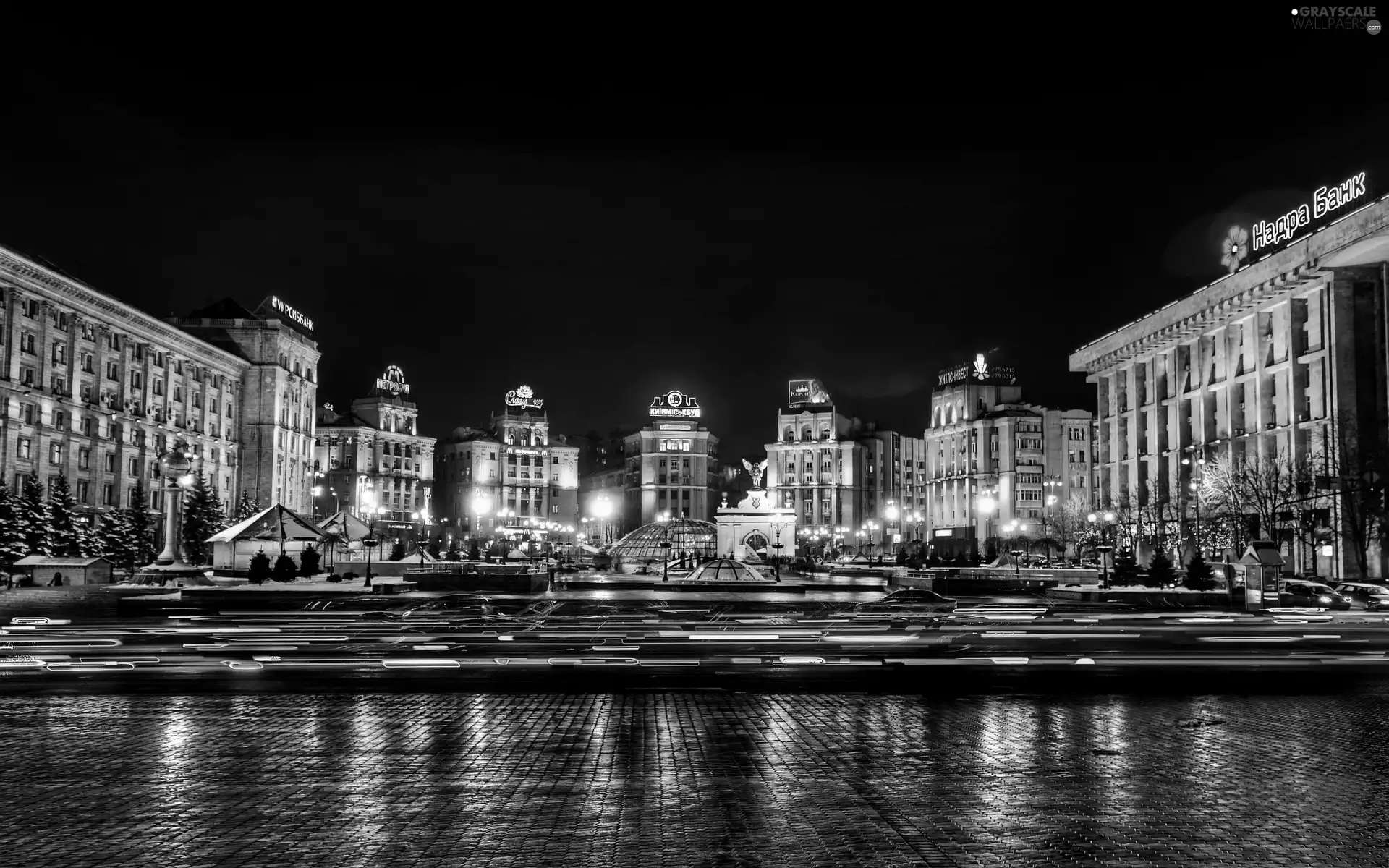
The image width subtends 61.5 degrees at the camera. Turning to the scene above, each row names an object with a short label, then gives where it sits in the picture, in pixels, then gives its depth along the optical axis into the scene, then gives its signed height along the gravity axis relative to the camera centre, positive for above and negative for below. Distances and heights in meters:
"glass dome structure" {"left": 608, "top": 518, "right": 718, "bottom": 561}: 97.69 -1.72
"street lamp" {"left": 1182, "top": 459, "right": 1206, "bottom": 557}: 78.06 +2.55
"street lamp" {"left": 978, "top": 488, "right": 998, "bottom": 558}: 128.25 +1.81
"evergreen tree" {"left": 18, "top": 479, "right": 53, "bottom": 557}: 64.81 -0.12
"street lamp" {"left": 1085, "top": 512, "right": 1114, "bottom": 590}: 91.94 -0.44
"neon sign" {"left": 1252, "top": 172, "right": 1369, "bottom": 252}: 70.25 +19.69
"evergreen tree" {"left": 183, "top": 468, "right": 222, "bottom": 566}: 84.69 +0.35
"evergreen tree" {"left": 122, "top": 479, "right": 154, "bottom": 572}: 73.16 -0.62
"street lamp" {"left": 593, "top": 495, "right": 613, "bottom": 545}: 156.18 +2.09
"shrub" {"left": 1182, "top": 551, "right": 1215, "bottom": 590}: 43.31 -2.02
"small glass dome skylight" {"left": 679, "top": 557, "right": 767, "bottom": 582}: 58.44 -2.63
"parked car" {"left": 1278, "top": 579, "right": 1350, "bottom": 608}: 37.84 -2.53
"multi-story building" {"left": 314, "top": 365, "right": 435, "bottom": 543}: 163.62 +8.86
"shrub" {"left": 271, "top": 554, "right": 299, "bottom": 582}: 48.84 -2.02
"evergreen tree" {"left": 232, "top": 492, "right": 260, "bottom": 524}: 95.12 +1.15
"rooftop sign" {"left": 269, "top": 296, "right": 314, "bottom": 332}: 124.94 +22.98
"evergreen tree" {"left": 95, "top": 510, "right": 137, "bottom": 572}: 70.88 -1.10
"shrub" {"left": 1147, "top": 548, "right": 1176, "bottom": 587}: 47.62 -2.20
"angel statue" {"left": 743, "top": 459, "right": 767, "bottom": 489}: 95.06 +3.90
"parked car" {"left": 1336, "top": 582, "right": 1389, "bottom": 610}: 37.34 -2.46
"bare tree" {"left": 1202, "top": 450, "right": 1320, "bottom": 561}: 68.62 +1.87
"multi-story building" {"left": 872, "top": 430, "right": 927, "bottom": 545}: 190.00 +1.07
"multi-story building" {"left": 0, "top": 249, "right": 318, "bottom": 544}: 78.44 +10.23
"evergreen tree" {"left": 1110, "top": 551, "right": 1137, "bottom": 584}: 51.38 -2.35
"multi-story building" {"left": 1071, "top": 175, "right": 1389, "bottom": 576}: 69.88 +10.72
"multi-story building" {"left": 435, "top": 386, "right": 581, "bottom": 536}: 191.25 +7.91
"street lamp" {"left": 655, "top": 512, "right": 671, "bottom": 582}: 89.43 -1.31
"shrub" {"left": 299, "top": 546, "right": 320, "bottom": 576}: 52.22 -1.78
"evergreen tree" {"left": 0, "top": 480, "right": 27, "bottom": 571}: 62.00 -0.61
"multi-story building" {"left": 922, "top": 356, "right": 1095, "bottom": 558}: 158.38 +8.43
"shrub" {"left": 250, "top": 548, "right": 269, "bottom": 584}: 47.88 -1.97
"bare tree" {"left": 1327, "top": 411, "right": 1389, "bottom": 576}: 63.09 +2.06
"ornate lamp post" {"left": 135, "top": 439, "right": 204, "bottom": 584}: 58.41 +1.56
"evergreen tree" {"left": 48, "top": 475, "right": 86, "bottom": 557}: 66.62 -0.25
